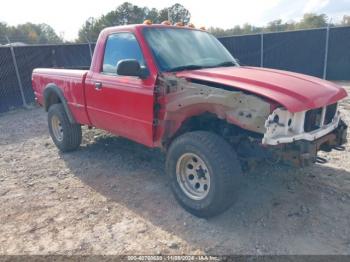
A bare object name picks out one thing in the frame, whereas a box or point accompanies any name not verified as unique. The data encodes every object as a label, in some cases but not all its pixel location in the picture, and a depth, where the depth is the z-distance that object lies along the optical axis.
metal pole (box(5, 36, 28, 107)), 10.90
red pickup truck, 3.00
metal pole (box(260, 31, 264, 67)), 14.70
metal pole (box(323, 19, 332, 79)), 13.46
